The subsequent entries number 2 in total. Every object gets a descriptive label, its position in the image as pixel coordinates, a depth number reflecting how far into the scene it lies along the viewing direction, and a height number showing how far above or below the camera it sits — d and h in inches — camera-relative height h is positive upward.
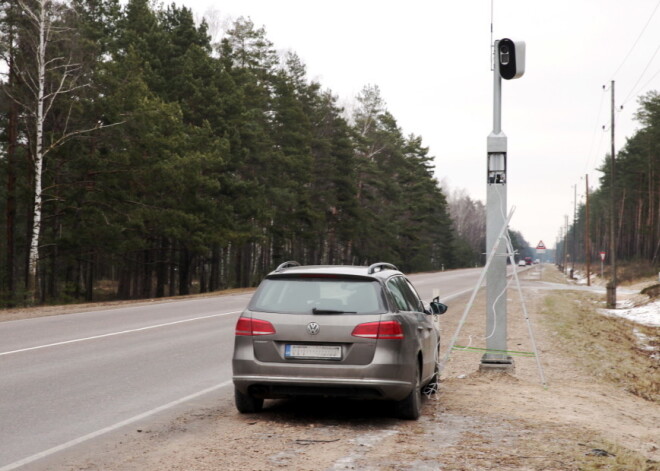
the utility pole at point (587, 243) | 2403.5 +62.4
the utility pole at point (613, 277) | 1335.8 -28.3
